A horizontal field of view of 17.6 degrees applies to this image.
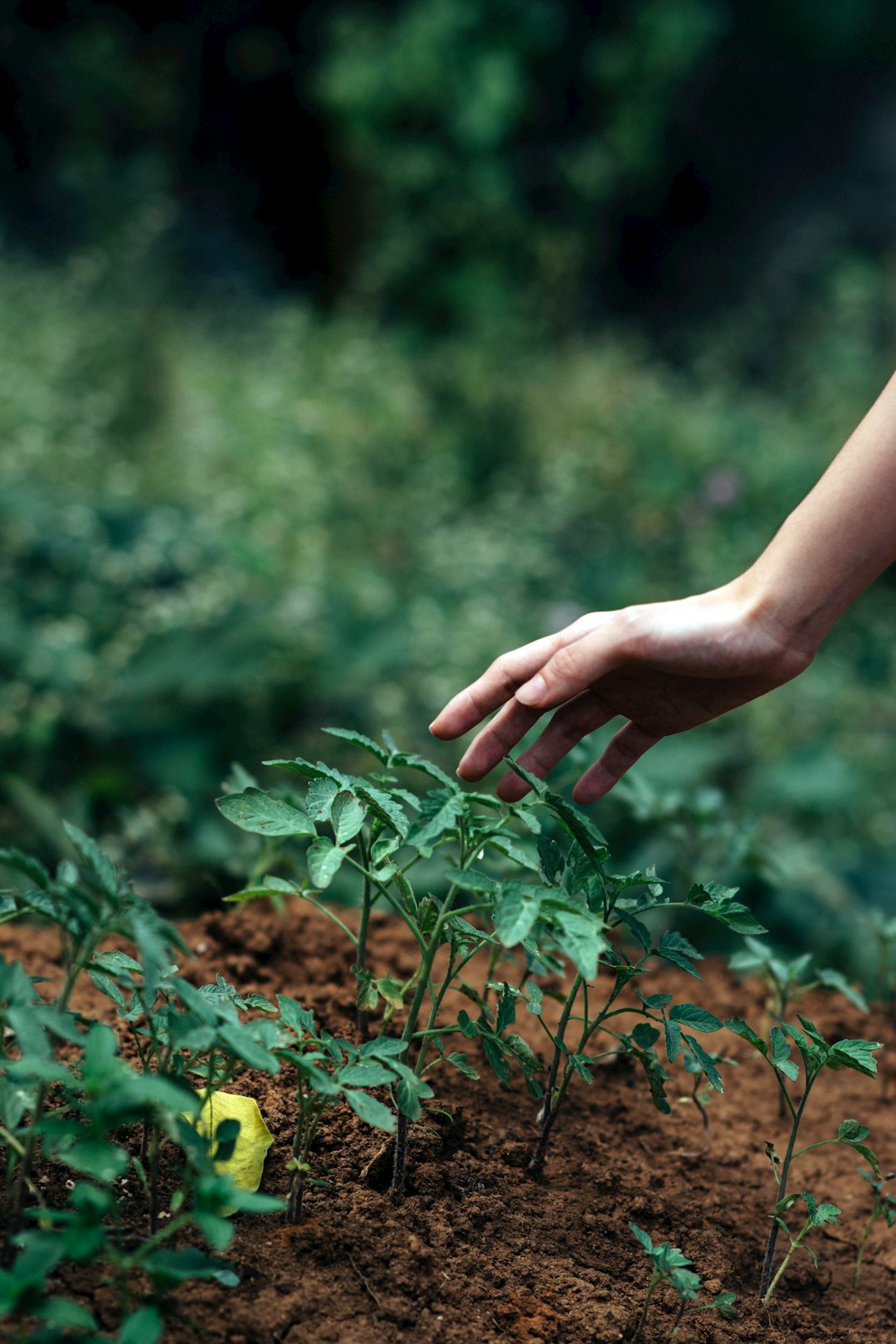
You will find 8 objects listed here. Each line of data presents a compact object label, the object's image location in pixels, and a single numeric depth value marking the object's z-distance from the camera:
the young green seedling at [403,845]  1.21
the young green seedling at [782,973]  1.40
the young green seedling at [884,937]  1.45
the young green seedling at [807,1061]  1.24
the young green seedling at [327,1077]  1.18
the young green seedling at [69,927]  1.14
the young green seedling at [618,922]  1.24
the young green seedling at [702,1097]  1.33
